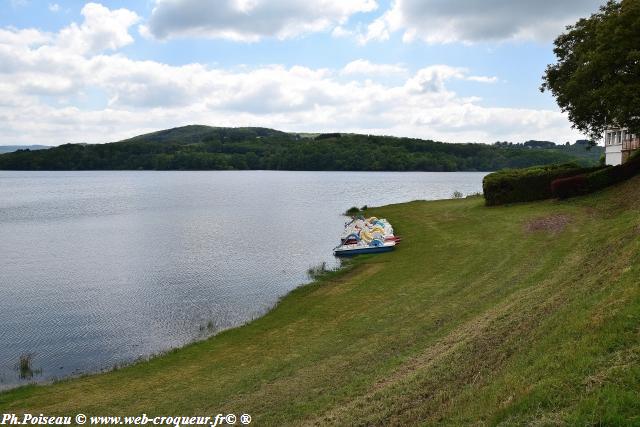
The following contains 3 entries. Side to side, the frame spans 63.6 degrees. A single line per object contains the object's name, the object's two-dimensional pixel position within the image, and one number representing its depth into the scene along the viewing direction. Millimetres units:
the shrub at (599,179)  42281
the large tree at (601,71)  37375
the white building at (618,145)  54906
